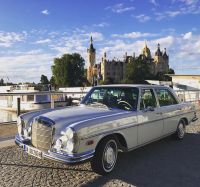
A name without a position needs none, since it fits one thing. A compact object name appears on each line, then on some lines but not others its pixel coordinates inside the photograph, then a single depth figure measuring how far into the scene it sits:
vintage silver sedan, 3.17
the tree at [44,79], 82.13
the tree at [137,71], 68.65
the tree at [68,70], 59.53
